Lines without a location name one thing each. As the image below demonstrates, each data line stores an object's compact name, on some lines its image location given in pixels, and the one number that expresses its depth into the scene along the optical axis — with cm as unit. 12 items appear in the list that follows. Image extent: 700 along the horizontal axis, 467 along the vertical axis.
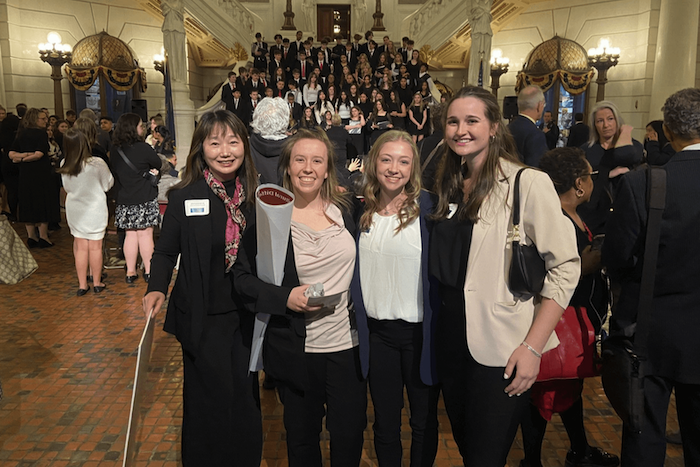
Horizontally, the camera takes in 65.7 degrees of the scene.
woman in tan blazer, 173
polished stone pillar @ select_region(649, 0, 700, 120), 1230
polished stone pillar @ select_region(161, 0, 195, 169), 1393
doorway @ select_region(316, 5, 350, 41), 2094
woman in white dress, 541
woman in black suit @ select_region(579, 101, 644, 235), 388
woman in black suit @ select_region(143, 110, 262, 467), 221
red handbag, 224
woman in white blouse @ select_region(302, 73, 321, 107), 1267
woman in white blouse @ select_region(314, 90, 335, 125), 1178
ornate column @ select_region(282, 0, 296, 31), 1950
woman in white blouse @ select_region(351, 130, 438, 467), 214
